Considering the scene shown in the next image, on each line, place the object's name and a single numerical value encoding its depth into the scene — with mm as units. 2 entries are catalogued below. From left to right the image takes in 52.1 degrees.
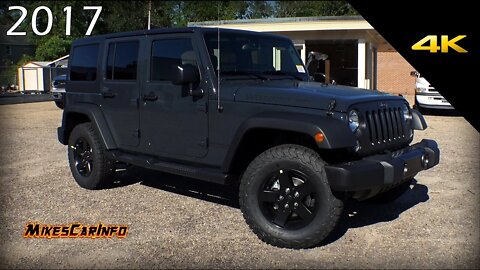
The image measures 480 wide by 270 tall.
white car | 14373
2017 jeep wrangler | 3885
